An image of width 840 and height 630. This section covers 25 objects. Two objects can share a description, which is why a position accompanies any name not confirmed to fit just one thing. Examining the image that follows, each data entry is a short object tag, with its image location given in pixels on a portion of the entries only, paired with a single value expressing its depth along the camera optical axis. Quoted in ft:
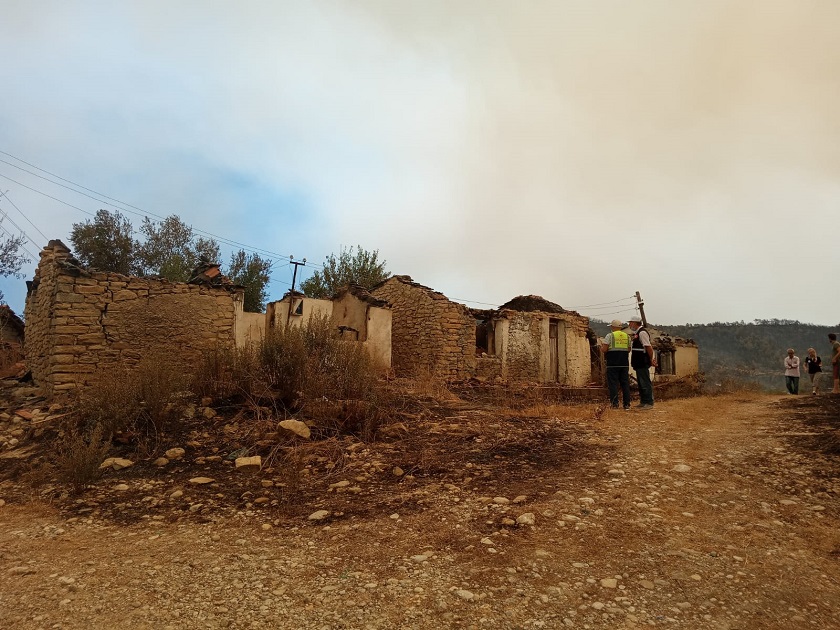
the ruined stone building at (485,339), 49.11
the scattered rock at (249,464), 15.93
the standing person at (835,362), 39.58
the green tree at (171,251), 72.69
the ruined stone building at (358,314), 47.70
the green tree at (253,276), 83.76
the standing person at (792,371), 46.01
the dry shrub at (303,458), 15.31
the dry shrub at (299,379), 19.85
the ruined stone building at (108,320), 25.11
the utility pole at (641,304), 80.74
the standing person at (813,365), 44.83
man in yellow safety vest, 28.48
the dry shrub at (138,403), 18.38
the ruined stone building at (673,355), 77.97
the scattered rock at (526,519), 11.21
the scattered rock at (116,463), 16.21
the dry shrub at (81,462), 14.74
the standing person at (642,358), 28.53
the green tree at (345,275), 88.69
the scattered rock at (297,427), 18.08
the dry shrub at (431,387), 32.12
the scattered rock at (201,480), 14.98
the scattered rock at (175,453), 16.97
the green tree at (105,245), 70.74
